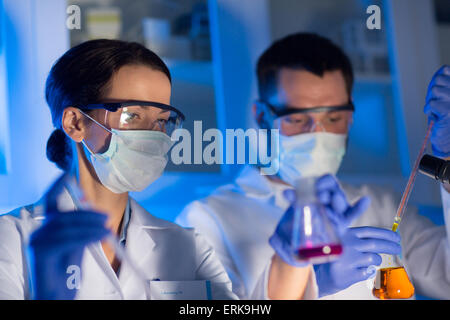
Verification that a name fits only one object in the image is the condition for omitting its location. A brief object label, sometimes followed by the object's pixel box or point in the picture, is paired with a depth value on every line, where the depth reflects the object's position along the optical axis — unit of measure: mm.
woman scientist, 1487
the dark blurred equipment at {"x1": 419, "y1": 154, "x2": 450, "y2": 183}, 1523
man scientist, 1618
